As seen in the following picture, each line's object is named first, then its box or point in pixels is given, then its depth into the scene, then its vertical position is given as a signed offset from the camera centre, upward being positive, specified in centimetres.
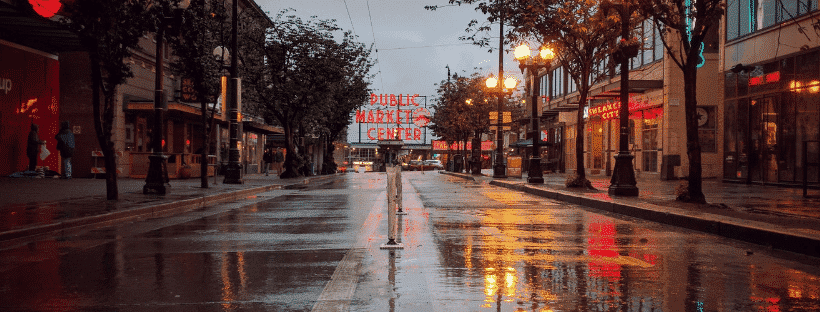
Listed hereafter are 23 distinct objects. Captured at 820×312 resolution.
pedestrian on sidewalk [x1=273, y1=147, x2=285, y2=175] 4928 -32
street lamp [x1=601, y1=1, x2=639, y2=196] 1783 +71
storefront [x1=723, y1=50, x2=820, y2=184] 2309 +126
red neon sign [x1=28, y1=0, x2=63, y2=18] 2067 +413
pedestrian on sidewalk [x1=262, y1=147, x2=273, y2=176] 4369 -23
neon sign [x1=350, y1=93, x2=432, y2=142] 9506 +492
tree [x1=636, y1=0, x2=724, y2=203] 1505 +213
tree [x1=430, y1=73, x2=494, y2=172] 5366 +363
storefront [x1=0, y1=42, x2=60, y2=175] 2552 +188
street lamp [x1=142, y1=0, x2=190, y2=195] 1815 +64
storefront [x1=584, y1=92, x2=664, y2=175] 3581 +124
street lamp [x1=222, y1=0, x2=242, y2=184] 2542 +132
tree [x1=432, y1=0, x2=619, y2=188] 2173 +389
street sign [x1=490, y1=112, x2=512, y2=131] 3906 +201
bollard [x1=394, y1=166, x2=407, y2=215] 1366 -85
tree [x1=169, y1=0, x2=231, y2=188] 2227 +337
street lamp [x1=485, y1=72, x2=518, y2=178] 3612 +151
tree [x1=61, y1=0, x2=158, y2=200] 1518 +242
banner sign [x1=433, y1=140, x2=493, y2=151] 10775 +141
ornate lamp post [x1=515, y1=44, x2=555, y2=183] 2745 +79
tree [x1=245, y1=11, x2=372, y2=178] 3722 +417
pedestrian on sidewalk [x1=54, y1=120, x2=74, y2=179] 2602 +38
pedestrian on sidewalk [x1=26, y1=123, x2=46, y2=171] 2520 +26
